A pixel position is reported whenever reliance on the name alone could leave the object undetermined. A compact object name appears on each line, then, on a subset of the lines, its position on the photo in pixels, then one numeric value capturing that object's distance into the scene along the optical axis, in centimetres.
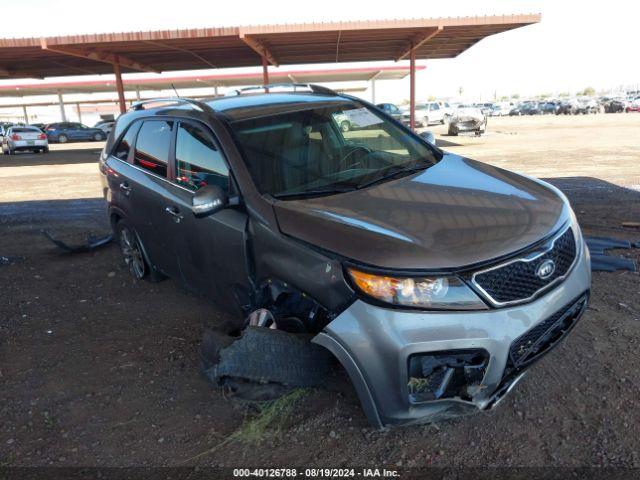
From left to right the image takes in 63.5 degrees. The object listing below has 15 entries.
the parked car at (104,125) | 3620
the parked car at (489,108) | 5363
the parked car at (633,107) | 4333
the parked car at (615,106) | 4391
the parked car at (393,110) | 2954
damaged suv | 232
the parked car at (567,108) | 4437
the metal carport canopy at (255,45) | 1525
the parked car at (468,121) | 2316
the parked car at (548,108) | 4918
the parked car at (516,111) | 5281
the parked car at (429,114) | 3519
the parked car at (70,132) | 3538
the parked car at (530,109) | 5147
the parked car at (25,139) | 2534
